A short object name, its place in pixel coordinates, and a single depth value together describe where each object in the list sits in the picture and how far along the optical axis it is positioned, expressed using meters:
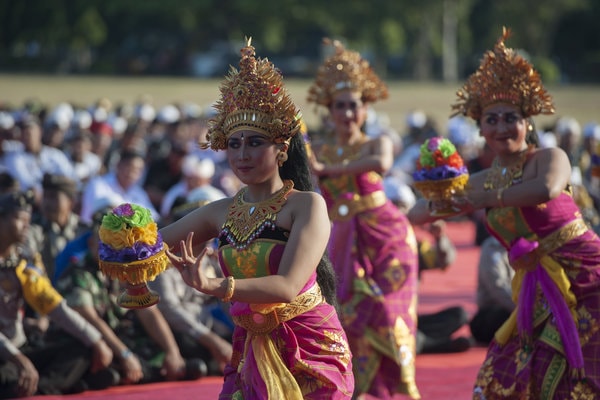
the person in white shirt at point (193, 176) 21.22
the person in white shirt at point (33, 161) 25.03
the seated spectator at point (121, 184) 20.47
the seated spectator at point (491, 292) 18.78
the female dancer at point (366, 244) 14.92
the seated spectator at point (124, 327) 15.11
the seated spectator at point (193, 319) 15.90
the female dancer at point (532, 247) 11.05
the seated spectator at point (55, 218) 18.16
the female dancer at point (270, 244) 8.67
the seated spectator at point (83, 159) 26.89
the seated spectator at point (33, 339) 14.02
